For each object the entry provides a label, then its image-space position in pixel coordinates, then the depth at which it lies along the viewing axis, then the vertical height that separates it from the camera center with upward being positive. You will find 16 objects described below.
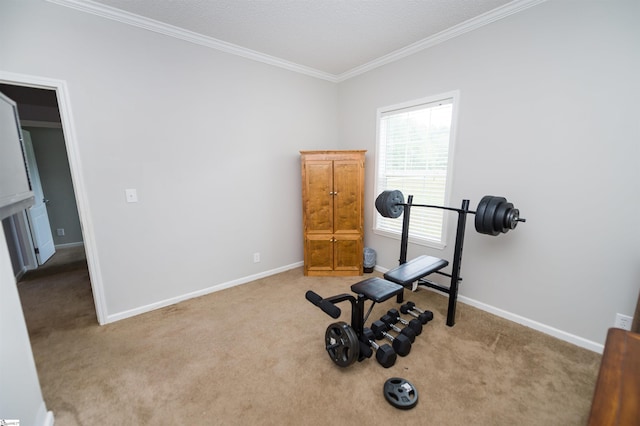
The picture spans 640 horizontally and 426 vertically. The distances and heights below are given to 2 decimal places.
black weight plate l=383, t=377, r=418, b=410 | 1.48 -1.36
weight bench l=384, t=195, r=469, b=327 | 2.02 -0.85
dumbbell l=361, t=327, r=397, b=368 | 1.75 -1.30
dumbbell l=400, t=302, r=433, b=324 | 2.25 -1.32
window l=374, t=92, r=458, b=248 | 2.62 +0.11
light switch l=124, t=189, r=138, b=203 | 2.31 -0.26
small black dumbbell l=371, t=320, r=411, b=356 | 1.86 -1.31
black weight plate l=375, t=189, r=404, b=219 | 2.51 -0.36
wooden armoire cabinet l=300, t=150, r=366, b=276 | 3.14 -0.56
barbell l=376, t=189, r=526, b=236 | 1.91 -0.37
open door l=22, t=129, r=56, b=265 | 3.74 -0.79
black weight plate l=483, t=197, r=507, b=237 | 1.92 -0.35
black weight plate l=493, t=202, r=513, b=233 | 1.90 -0.37
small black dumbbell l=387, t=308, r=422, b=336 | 2.09 -1.30
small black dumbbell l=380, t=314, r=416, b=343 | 2.01 -1.31
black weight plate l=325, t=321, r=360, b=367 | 1.66 -1.19
